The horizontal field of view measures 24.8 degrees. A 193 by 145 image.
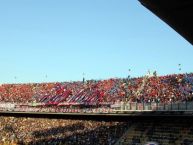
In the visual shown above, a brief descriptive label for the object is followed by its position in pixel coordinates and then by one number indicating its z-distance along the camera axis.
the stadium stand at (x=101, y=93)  61.69
